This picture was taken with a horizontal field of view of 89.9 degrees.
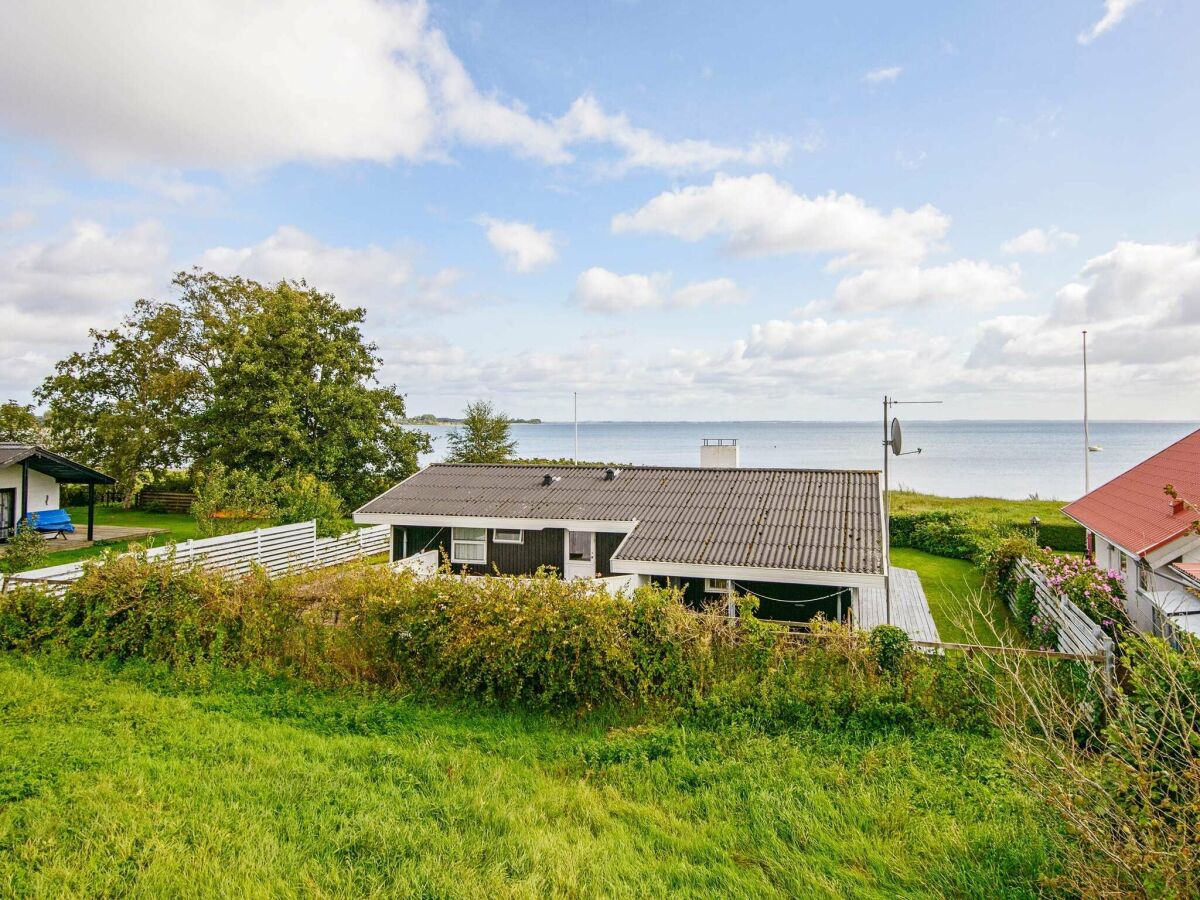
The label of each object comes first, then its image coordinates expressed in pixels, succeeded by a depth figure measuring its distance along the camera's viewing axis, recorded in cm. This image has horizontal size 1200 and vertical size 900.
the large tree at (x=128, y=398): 2845
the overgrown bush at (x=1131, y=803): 300
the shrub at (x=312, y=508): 1872
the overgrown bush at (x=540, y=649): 682
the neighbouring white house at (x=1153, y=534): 913
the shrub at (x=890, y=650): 696
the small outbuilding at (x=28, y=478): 1959
